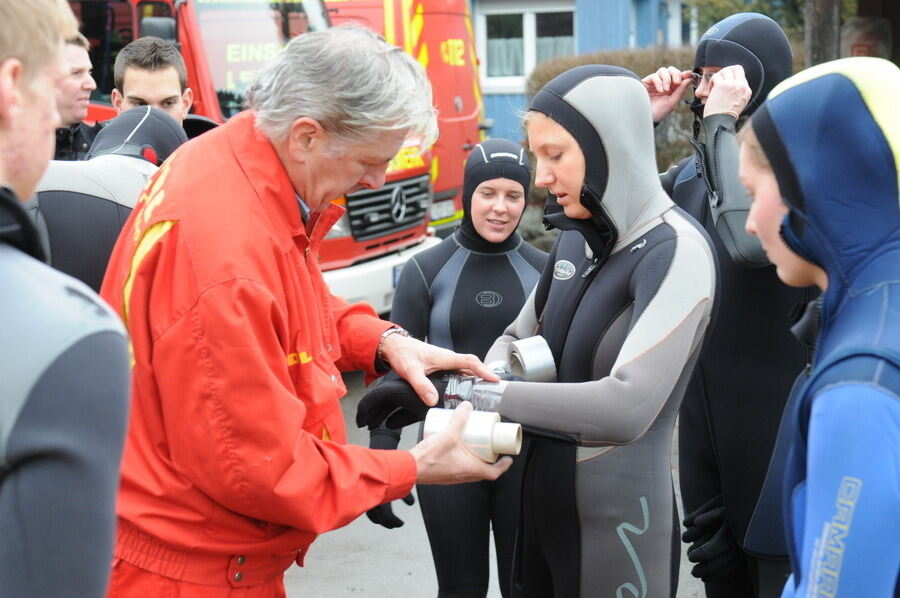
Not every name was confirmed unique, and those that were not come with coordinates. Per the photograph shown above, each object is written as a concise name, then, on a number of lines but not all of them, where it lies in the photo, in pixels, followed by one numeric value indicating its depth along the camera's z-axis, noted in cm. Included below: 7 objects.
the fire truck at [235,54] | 777
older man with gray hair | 184
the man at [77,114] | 387
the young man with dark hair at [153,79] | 504
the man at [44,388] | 112
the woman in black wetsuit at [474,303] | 362
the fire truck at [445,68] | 941
